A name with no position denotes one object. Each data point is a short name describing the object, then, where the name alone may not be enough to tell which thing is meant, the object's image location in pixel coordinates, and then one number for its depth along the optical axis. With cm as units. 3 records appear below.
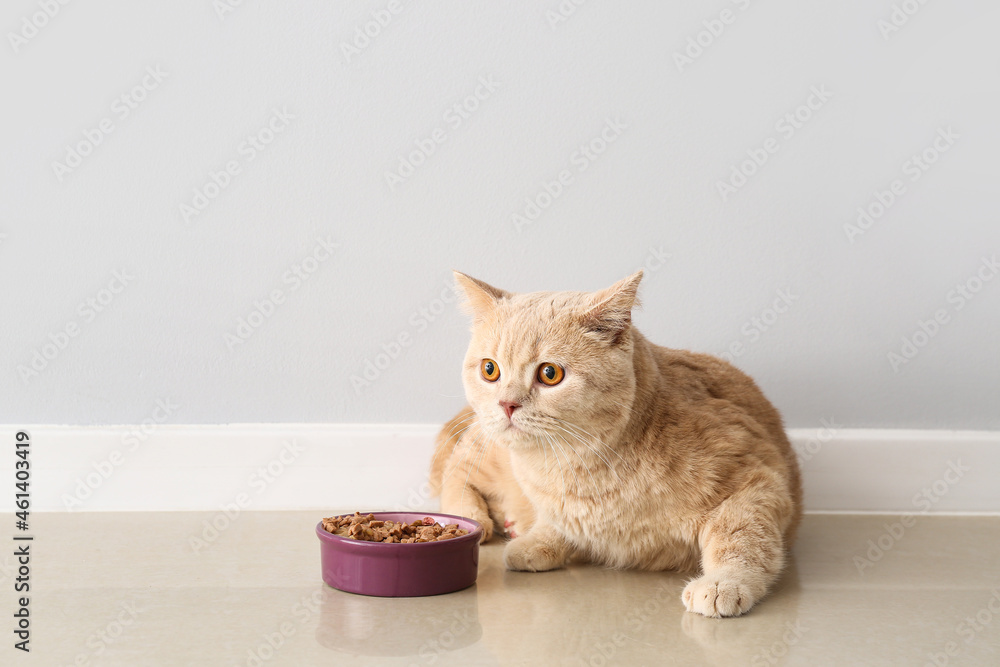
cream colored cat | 112
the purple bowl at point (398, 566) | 112
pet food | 114
